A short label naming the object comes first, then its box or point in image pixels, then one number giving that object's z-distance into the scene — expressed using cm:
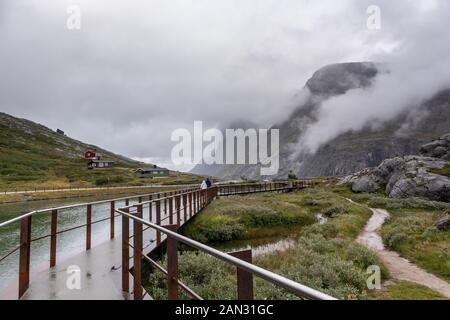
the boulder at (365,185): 4228
